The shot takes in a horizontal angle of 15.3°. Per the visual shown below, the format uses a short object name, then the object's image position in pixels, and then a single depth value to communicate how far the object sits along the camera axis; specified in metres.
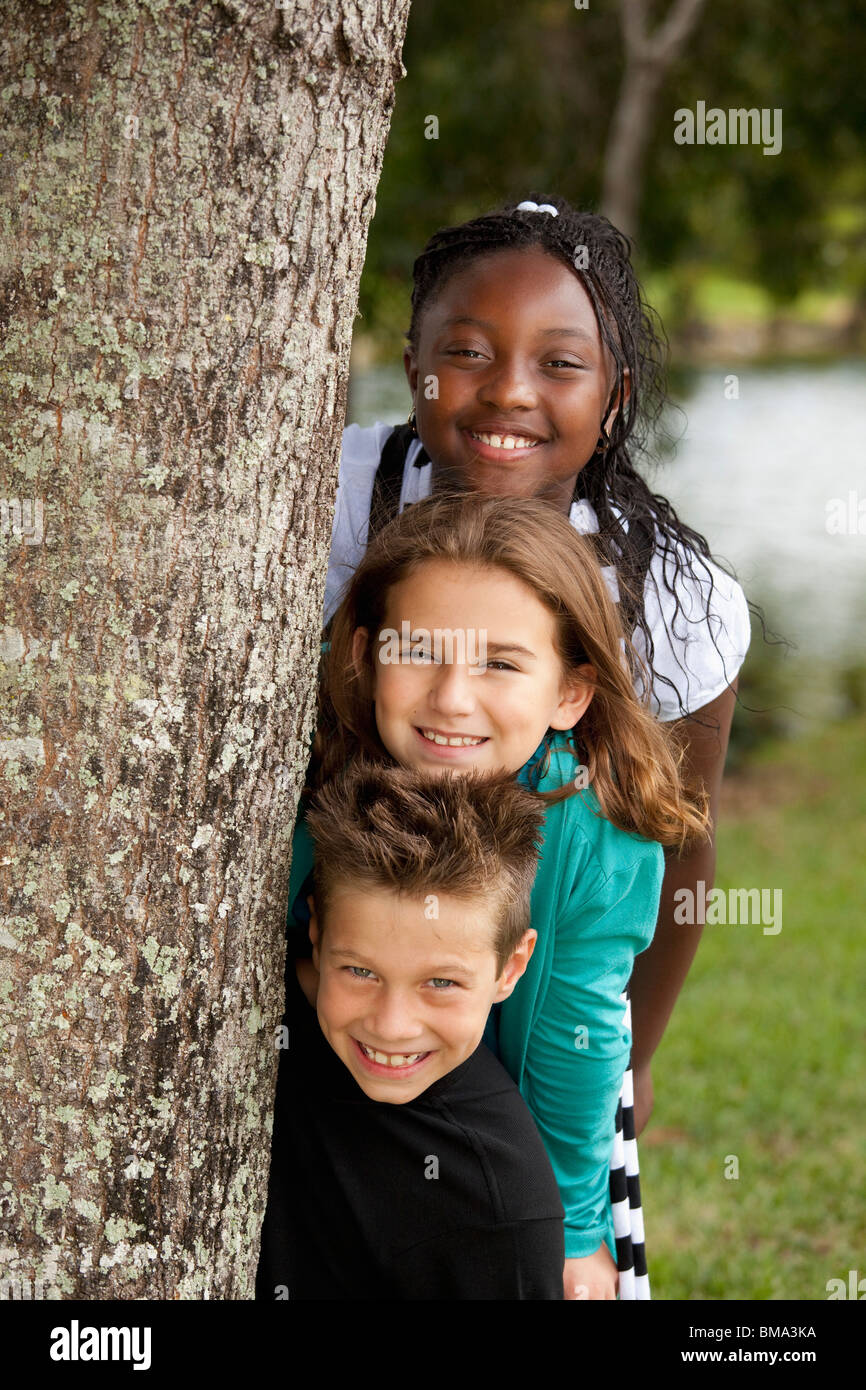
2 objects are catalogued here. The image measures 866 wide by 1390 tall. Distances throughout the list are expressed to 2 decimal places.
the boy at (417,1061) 2.02
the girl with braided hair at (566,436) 2.20
